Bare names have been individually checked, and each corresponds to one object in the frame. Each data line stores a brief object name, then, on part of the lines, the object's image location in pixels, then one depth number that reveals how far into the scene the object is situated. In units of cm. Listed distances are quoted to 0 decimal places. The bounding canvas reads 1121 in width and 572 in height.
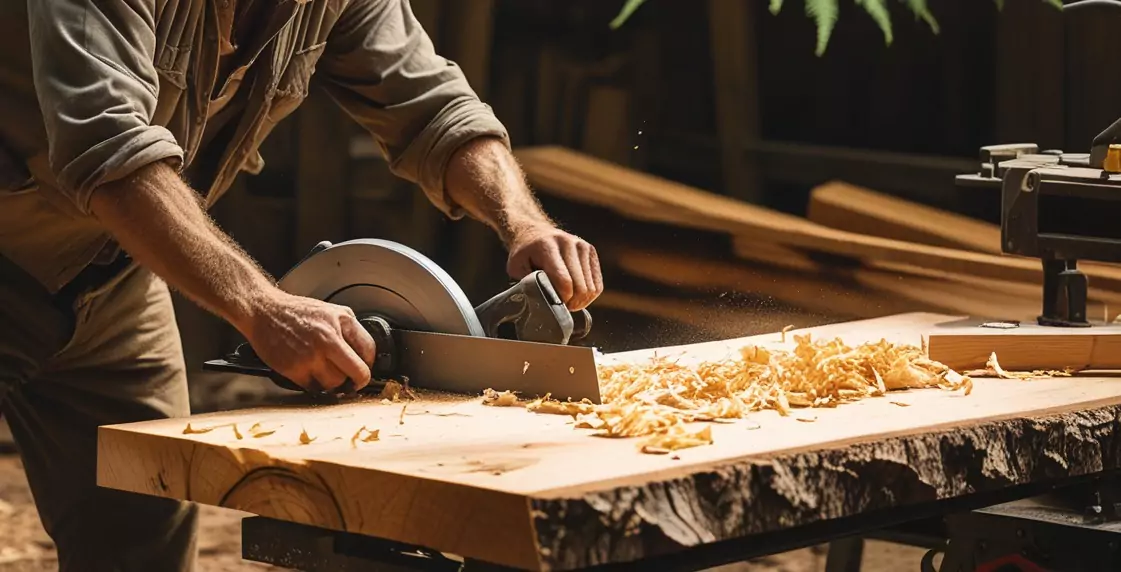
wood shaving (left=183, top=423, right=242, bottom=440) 220
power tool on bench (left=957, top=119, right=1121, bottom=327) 294
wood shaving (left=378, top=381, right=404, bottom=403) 248
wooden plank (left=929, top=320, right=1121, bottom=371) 281
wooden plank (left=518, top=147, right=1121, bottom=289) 420
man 242
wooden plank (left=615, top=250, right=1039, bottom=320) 420
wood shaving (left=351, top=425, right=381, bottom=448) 213
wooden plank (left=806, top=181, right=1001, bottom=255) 431
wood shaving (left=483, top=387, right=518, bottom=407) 243
